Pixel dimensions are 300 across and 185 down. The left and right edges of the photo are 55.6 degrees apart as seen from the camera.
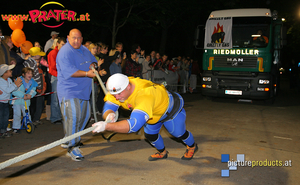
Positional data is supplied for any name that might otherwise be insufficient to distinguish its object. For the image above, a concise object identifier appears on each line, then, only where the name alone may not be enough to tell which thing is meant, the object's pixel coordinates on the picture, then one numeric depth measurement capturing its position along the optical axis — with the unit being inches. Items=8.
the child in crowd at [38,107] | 284.7
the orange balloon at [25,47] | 330.6
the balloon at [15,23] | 399.5
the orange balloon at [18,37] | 357.1
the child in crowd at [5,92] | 238.5
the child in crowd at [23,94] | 254.5
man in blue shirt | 175.6
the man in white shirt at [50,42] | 365.8
